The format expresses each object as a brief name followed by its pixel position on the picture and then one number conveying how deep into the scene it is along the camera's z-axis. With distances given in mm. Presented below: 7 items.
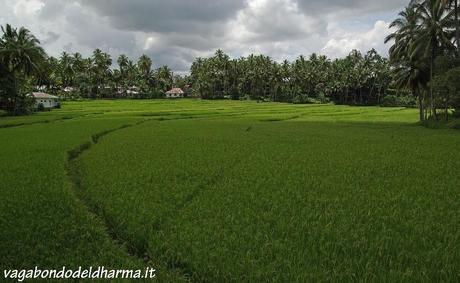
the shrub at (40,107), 58419
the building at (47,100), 65000
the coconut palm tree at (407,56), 40375
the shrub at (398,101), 89606
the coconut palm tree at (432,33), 36616
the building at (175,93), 125188
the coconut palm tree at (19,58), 50531
